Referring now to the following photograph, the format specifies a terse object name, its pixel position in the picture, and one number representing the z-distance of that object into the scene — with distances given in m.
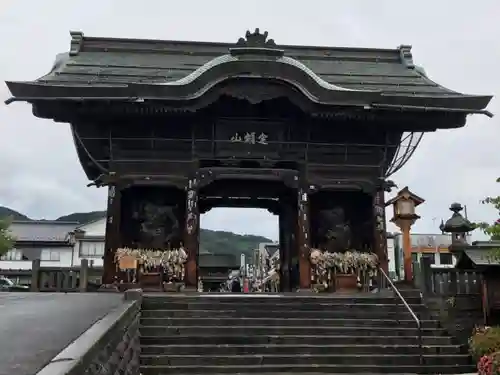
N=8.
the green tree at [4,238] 29.08
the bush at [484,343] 9.62
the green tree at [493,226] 9.89
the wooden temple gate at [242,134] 14.61
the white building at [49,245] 40.41
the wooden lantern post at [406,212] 14.16
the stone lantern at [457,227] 15.23
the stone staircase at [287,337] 9.49
